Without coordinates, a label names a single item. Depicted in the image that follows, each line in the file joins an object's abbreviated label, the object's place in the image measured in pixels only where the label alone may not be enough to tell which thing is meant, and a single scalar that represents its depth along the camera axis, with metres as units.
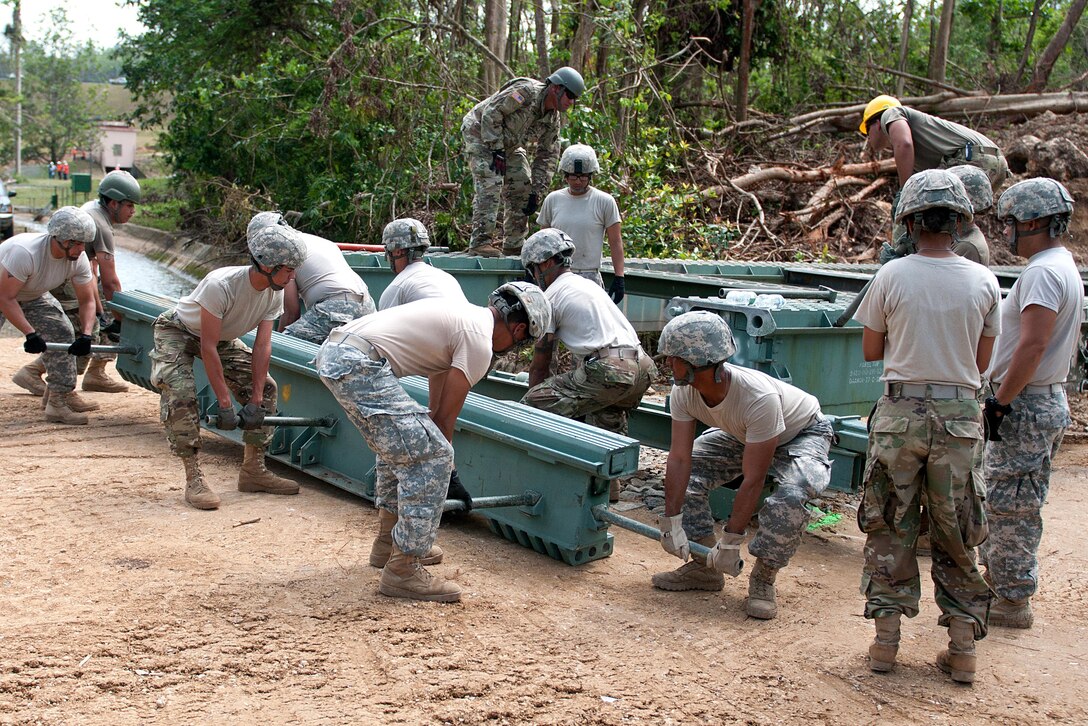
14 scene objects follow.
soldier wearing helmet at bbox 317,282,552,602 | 4.50
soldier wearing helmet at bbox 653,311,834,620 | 4.66
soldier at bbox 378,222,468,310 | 6.48
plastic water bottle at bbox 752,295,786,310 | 6.18
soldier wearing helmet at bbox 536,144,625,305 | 7.92
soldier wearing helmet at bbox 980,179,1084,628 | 4.43
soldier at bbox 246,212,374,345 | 7.38
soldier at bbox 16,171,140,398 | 8.18
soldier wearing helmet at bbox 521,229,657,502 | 6.09
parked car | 16.89
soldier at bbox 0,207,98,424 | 7.68
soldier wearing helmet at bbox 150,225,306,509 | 5.75
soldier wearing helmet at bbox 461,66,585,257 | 9.05
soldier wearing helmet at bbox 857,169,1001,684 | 4.08
